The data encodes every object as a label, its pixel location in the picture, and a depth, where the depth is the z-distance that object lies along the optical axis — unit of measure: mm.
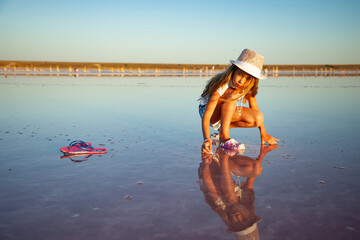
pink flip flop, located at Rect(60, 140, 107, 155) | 4280
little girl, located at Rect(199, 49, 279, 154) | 4281
